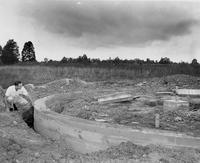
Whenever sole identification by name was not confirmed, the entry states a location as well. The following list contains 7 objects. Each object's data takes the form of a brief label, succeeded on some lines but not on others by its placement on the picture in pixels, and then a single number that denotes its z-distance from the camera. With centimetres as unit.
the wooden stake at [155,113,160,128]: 441
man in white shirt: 664
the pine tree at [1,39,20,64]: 4337
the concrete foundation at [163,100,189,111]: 562
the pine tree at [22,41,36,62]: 4409
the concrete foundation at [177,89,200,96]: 782
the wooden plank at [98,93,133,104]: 643
